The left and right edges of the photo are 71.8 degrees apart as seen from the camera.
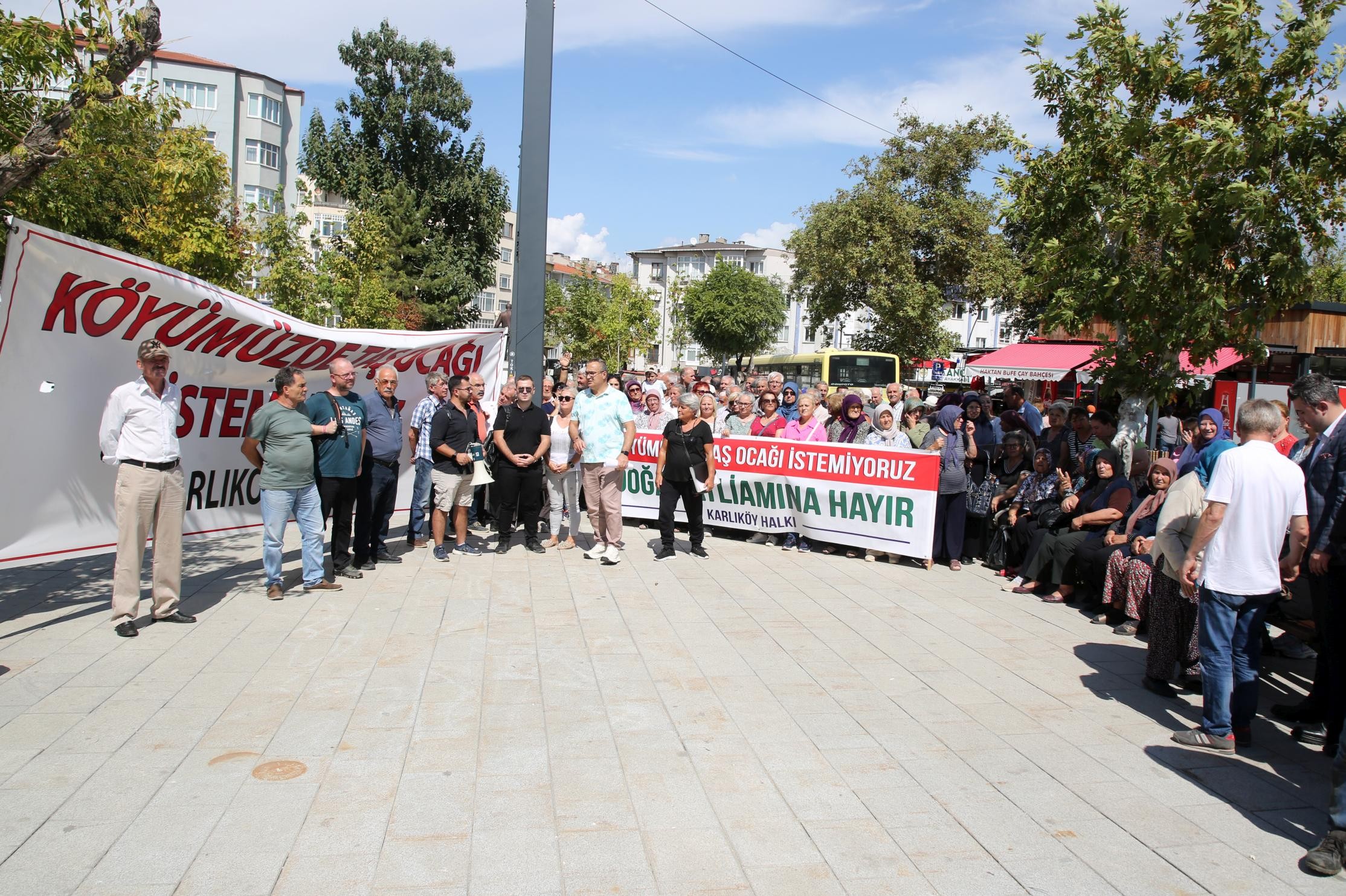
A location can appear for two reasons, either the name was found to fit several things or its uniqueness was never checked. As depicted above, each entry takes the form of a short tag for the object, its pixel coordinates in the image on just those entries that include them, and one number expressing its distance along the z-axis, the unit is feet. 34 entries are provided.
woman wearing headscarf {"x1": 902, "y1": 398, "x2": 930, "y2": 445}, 35.83
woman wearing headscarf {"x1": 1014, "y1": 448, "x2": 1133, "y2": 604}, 26.94
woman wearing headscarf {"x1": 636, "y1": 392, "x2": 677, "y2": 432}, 41.27
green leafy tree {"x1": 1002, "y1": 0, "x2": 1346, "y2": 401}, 28.35
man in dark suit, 16.24
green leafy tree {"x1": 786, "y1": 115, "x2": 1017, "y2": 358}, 88.12
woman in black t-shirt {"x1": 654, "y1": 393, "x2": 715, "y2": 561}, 33.06
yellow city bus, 119.03
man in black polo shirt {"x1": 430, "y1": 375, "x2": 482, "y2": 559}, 30.99
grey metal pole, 35.70
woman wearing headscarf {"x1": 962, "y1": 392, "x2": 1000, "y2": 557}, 33.76
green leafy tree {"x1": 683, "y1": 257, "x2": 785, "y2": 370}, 260.21
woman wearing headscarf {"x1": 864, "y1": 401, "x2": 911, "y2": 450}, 34.32
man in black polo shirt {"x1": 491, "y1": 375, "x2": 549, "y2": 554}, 32.04
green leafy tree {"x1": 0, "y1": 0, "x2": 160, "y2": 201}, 20.77
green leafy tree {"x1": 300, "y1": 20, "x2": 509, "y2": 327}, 135.13
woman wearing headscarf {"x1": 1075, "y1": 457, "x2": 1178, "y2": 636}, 24.59
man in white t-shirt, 16.42
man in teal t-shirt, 26.40
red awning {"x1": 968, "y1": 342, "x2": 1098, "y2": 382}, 79.77
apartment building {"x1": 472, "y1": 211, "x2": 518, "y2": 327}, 334.03
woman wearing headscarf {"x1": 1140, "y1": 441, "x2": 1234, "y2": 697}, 20.04
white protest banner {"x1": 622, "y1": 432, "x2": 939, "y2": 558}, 33.37
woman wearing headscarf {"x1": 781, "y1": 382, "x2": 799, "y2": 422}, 41.55
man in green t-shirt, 24.71
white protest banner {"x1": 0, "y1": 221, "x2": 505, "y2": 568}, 20.57
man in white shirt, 21.22
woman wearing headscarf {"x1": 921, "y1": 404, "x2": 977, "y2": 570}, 32.83
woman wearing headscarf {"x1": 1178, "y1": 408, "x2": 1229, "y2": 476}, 25.49
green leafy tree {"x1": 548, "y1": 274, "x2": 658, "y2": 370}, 232.53
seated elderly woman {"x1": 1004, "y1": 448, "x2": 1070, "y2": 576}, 29.91
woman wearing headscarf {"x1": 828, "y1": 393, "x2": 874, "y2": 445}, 35.70
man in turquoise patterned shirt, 32.14
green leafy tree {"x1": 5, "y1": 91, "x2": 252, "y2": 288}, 23.77
